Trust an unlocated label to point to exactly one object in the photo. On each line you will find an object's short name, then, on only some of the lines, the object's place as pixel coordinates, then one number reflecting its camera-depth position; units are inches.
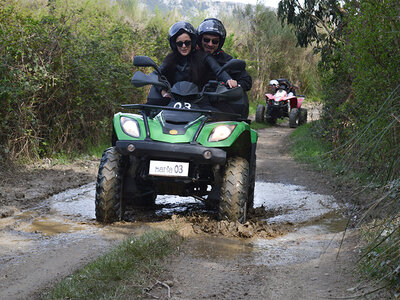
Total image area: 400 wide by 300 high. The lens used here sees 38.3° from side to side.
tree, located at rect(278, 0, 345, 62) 541.8
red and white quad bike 853.8
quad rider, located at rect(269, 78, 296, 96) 877.0
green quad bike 222.5
